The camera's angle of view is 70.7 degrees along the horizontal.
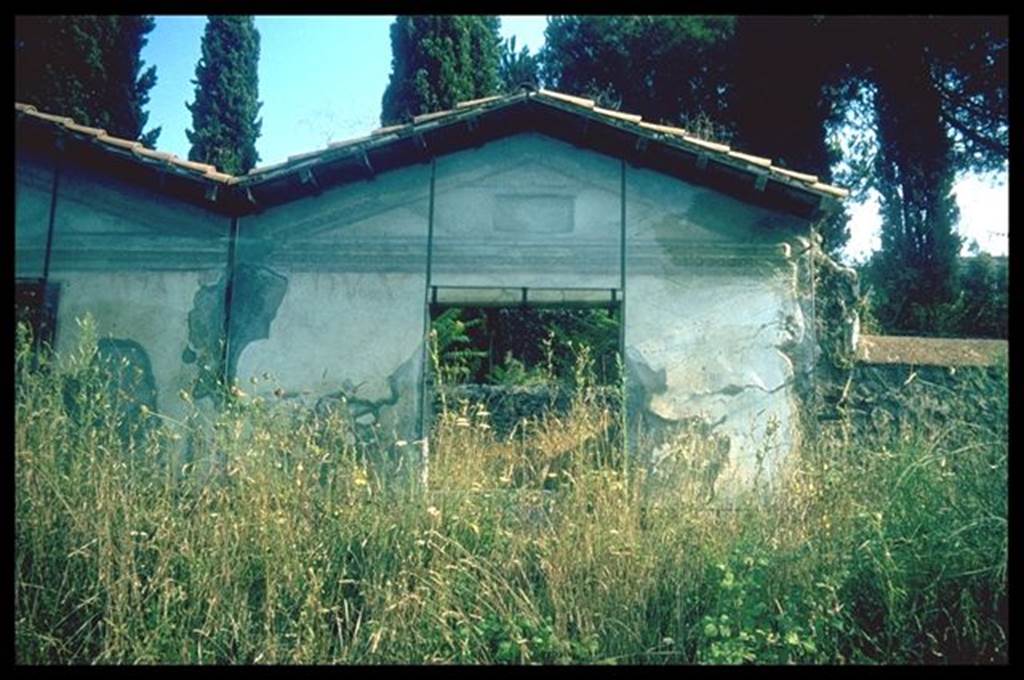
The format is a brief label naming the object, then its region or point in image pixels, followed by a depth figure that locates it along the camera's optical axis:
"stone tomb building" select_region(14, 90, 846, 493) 6.06
